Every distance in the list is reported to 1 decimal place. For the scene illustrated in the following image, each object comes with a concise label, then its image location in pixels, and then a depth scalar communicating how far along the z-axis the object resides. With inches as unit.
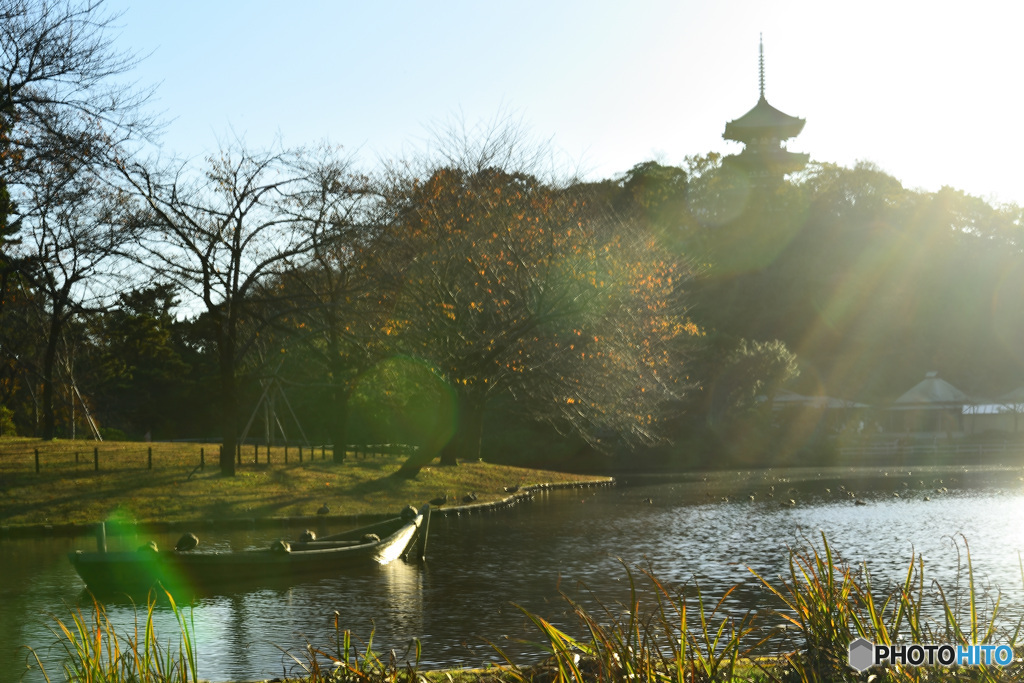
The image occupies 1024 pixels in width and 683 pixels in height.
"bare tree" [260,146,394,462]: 1093.1
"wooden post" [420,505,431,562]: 761.3
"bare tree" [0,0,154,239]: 949.8
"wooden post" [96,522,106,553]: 606.2
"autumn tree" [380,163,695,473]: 1149.7
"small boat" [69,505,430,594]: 589.0
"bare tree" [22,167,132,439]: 1025.5
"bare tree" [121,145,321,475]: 1092.5
